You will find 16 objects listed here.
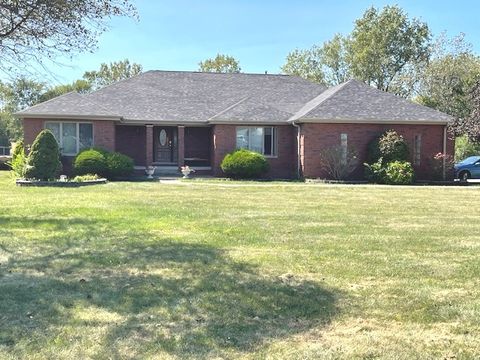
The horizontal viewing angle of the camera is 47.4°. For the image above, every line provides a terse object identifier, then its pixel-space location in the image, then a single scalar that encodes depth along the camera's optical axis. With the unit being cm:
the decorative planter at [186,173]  2664
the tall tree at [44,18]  841
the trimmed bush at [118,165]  2439
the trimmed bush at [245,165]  2556
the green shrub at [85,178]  2160
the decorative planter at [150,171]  2600
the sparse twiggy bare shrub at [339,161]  2541
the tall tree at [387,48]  5322
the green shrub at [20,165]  2239
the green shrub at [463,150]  3888
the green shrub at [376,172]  2475
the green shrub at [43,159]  2106
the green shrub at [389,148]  2502
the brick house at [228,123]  2594
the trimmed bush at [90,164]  2409
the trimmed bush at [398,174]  2438
